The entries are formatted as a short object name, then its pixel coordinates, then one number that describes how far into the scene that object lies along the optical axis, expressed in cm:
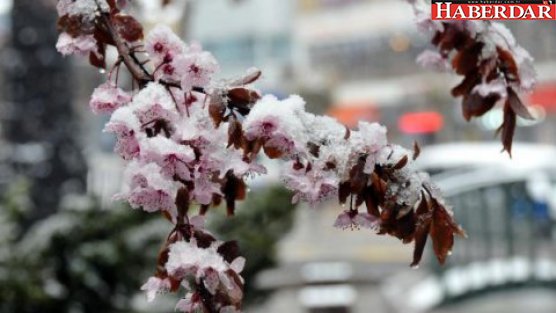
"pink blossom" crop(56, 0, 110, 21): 68
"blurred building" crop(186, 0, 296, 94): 2641
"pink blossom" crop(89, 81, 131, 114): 66
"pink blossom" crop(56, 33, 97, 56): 68
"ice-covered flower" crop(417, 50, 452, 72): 82
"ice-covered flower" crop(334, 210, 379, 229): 64
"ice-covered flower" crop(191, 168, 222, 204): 63
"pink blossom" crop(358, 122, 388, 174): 62
